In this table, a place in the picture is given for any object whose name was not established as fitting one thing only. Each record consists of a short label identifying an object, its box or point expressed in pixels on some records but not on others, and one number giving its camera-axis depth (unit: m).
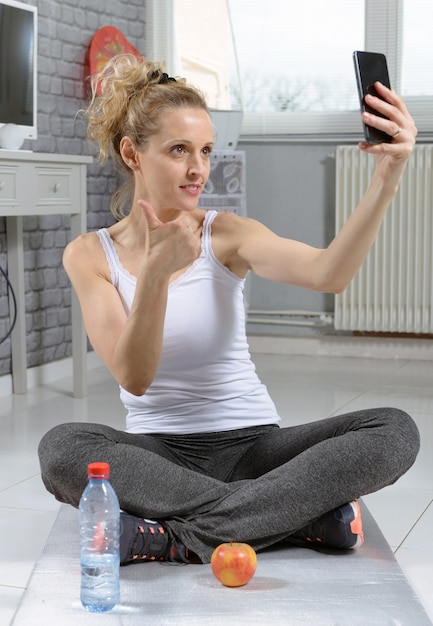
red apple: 2.25
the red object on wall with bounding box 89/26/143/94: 5.00
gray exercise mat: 2.14
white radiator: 5.32
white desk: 3.84
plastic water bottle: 2.18
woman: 2.30
